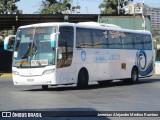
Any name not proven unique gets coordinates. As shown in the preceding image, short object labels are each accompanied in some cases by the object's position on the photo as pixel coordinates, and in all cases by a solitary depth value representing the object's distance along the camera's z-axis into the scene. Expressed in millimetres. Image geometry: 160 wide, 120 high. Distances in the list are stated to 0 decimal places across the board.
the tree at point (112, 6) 76475
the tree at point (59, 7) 87750
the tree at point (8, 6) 81750
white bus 20703
